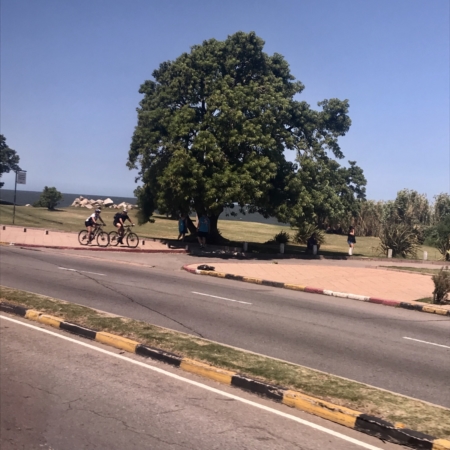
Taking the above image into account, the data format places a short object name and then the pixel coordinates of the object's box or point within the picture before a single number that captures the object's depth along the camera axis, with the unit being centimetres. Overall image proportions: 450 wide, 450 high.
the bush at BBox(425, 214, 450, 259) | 3422
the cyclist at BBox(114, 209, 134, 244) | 2602
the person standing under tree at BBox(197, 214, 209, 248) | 2797
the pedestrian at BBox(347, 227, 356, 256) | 3353
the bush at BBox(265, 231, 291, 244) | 3499
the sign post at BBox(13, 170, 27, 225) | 3297
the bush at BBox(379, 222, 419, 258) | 3419
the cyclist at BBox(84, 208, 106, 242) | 2605
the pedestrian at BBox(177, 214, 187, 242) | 3083
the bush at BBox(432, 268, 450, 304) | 1557
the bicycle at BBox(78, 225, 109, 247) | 2657
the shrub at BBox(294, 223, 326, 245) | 3621
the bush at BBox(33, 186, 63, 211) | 5809
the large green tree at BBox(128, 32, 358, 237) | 2600
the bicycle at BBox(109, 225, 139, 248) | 2730
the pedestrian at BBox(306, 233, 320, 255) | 3188
